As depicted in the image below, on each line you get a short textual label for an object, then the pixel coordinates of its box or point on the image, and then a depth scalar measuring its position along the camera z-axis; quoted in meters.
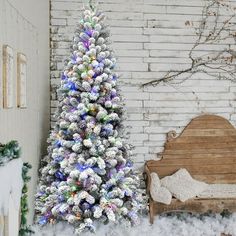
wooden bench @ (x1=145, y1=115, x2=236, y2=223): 4.19
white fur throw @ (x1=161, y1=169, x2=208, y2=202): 3.77
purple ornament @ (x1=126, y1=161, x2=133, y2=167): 3.42
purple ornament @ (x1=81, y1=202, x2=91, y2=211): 3.19
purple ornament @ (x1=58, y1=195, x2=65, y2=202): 3.26
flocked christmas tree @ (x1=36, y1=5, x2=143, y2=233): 3.20
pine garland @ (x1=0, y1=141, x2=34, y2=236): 1.77
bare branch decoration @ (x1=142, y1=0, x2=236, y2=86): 4.20
